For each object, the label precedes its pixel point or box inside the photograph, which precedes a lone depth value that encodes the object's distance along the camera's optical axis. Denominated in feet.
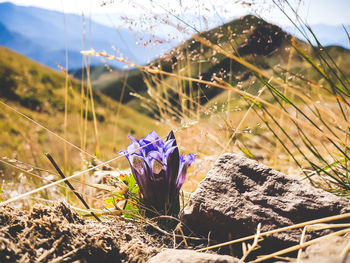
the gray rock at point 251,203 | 1.05
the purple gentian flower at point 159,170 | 1.17
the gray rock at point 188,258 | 0.93
